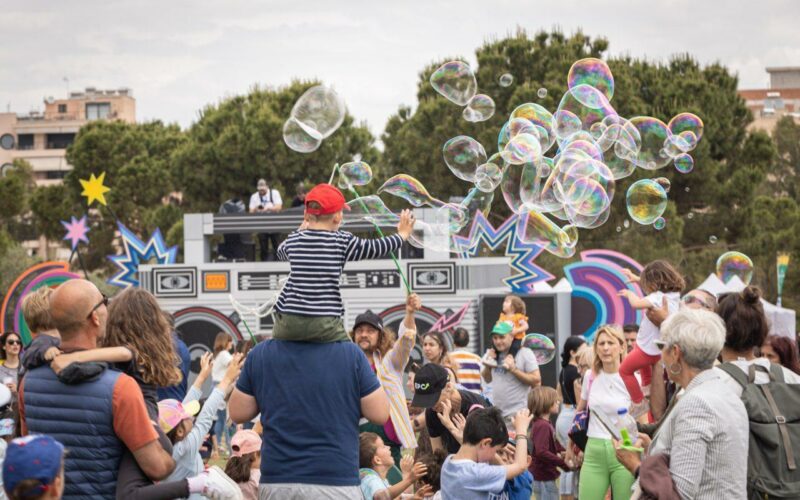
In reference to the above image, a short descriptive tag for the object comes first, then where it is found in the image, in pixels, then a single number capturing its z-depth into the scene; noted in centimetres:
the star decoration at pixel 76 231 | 2669
